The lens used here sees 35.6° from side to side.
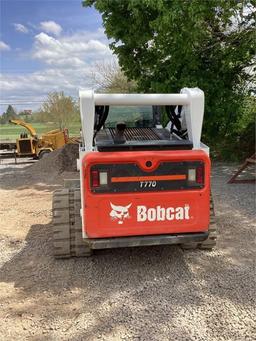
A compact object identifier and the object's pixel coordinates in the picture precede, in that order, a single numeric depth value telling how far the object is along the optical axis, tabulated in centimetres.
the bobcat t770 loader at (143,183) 425
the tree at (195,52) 1049
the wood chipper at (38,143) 2362
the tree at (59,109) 3541
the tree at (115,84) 2628
